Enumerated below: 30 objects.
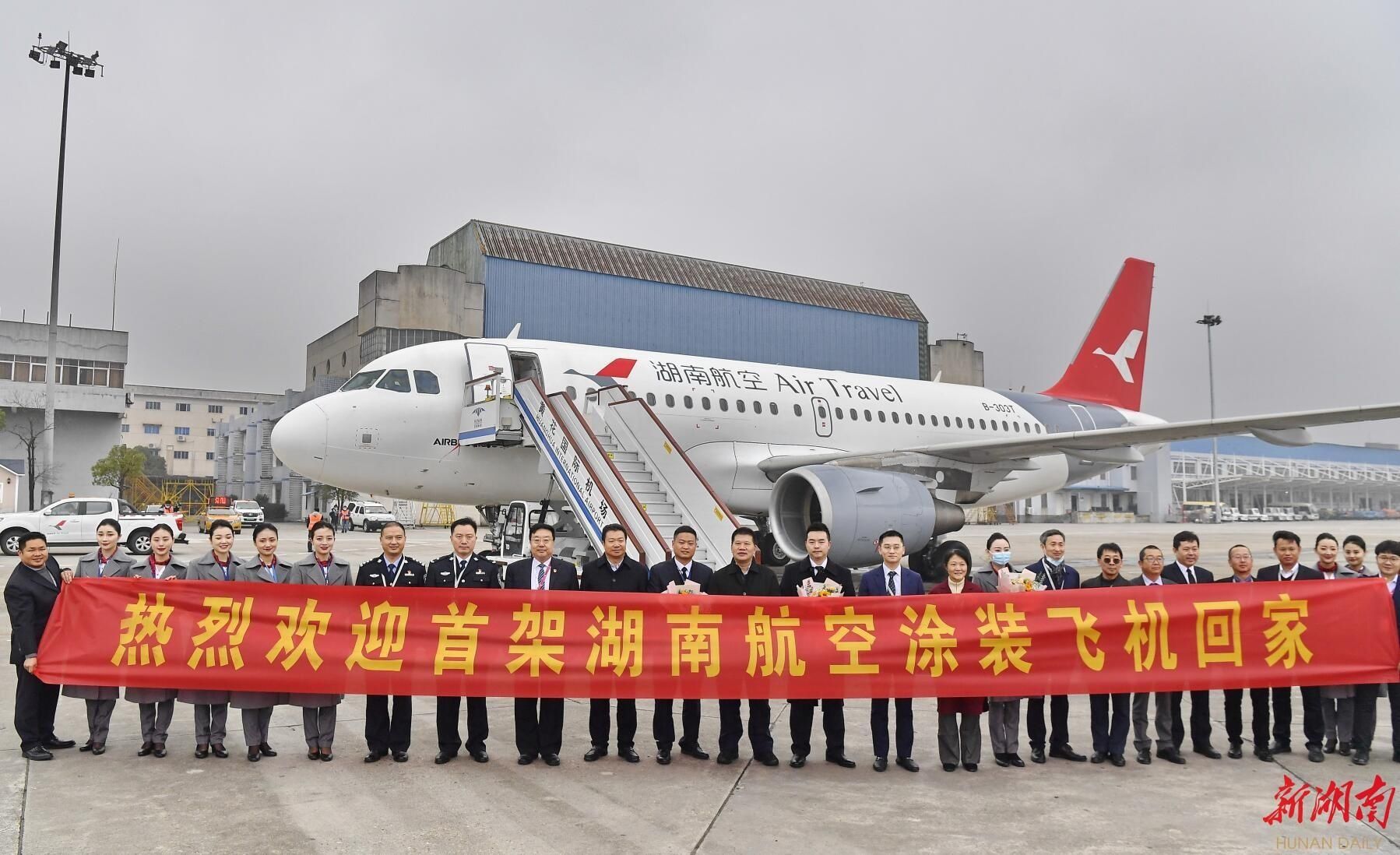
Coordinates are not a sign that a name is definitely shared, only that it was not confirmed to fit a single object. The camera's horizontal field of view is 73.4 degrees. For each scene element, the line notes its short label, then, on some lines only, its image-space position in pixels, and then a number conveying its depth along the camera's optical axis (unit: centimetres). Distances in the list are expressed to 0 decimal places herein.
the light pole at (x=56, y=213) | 2902
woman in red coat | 555
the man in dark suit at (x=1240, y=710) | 582
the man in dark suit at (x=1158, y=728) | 573
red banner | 563
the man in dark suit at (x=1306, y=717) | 581
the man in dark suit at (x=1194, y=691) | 591
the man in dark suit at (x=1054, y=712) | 575
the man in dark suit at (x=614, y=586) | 572
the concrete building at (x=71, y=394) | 4841
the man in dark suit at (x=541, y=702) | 559
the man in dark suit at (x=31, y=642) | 545
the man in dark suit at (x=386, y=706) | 559
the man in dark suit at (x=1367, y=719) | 565
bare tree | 4725
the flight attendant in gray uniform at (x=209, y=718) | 557
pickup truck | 2112
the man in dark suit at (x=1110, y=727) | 566
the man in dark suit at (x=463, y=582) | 560
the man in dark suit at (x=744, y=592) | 564
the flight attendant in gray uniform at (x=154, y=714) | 559
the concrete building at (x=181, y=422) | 10094
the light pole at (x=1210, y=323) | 5147
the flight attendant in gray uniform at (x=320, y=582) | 561
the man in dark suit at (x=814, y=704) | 564
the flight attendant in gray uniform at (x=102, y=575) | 564
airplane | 1260
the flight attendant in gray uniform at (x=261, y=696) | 557
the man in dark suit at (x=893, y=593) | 554
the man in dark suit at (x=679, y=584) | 566
